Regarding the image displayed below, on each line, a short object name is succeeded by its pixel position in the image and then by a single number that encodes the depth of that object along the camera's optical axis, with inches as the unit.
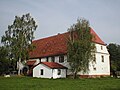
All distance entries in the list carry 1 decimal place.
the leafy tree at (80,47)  810.6
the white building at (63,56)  945.3
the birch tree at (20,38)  981.6
